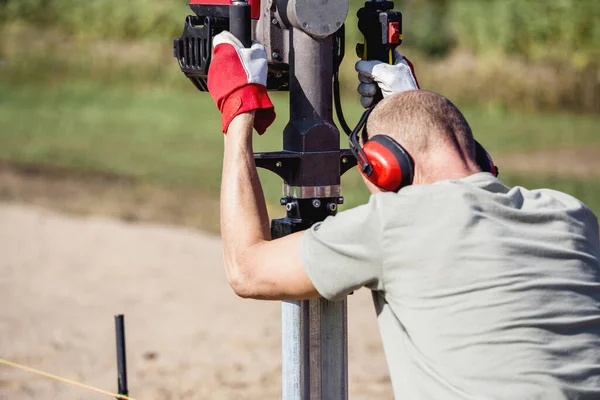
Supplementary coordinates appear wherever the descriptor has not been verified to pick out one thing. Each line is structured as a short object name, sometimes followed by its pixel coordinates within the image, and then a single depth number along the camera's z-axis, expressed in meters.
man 3.83
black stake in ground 6.45
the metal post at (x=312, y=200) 4.96
